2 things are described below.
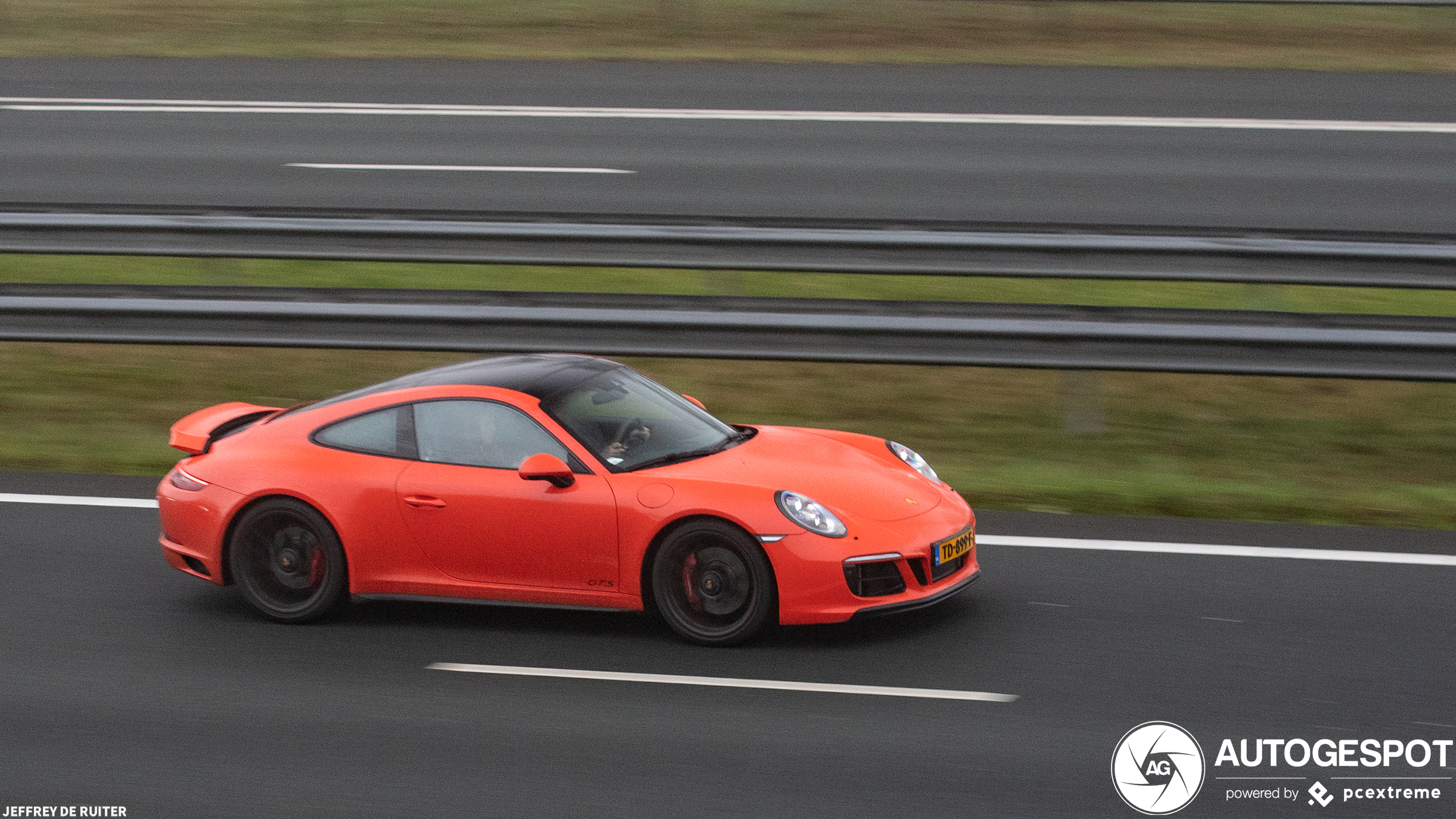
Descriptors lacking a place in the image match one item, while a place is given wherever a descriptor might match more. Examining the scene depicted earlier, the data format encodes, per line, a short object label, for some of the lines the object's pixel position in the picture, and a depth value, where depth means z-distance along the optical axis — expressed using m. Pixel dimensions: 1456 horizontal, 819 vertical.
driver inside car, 14.20
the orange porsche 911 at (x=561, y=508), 13.55
